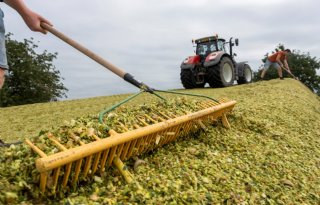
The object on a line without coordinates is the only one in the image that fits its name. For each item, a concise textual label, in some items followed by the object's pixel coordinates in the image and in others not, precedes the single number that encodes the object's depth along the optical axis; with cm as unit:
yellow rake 152
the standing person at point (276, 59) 989
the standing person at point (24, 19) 210
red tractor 829
